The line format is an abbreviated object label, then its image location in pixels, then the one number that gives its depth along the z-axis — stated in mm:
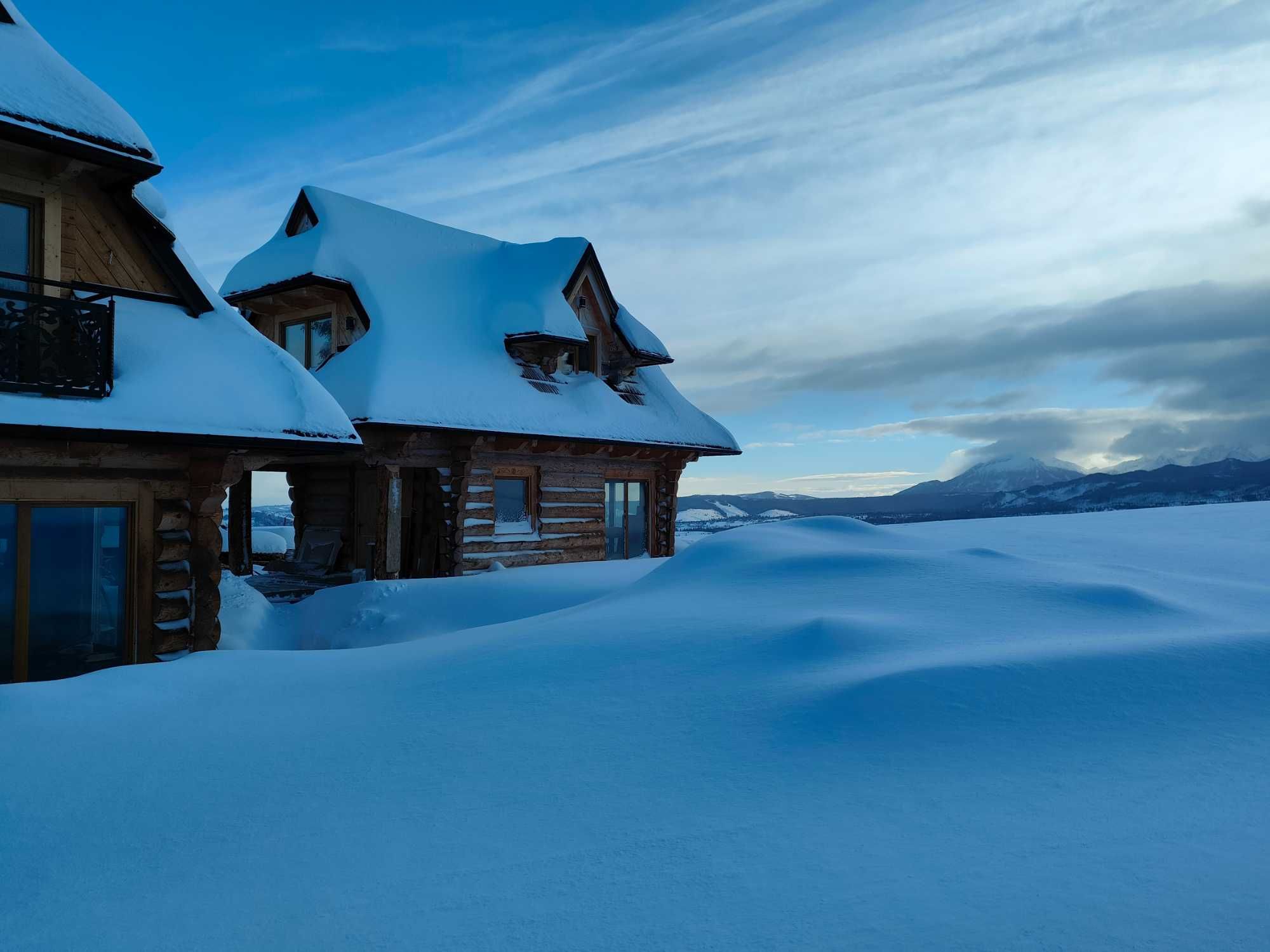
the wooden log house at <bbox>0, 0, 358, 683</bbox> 7320
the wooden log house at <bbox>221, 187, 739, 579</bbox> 13828
